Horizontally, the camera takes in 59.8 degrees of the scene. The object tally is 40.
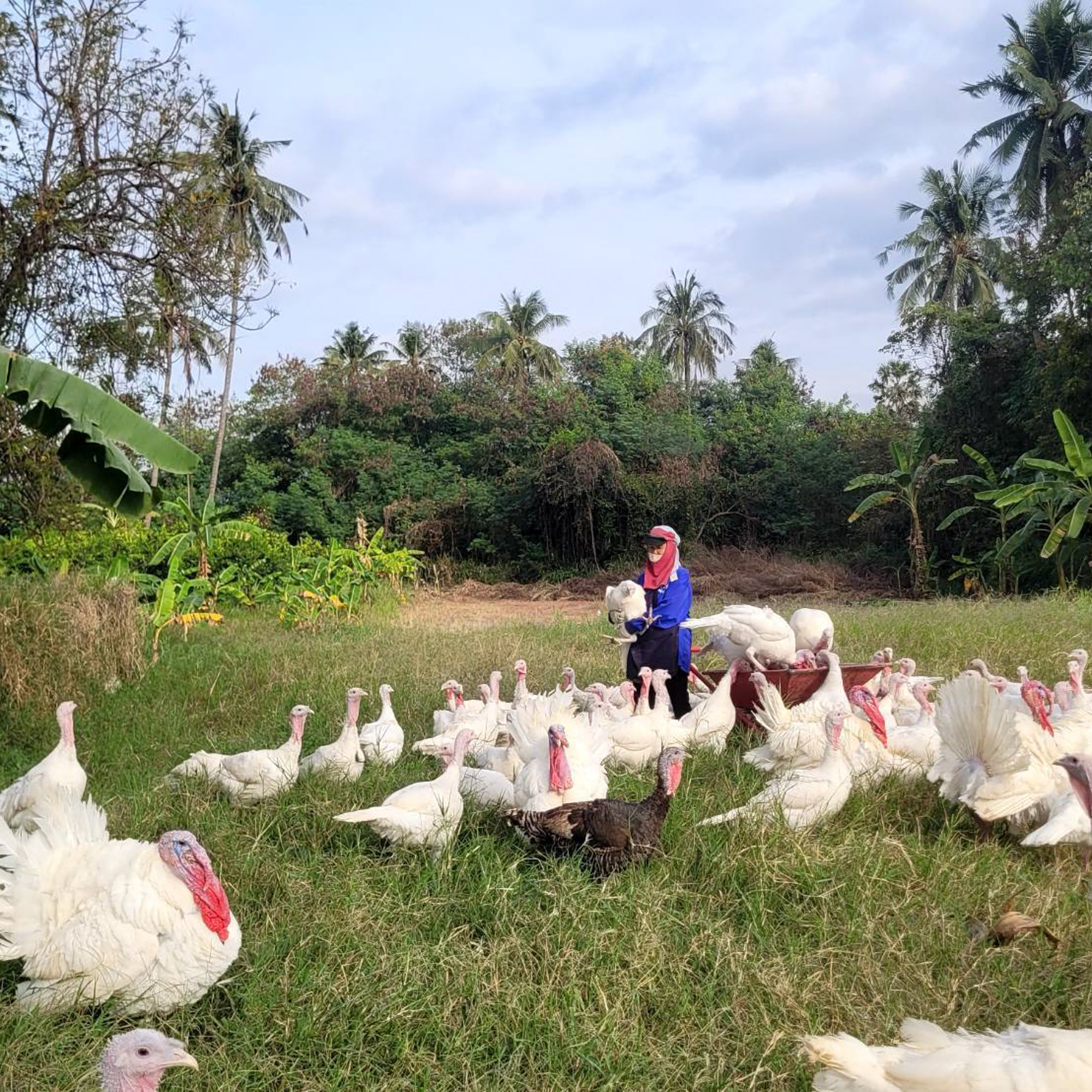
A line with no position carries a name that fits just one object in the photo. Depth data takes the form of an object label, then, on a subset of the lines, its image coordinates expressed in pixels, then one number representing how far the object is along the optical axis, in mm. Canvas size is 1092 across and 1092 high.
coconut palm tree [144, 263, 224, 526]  9500
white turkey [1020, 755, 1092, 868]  4559
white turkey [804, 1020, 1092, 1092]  2410
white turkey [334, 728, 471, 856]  4574
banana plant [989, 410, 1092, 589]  13859
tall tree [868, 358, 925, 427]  23844
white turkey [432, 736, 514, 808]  5340
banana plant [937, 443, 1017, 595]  16828
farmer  7555
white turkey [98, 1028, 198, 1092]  2486
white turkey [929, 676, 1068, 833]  4875
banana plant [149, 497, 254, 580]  11391
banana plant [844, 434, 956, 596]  18141
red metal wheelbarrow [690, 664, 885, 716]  6551
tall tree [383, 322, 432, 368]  33469
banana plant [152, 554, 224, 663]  9891
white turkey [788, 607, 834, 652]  7289
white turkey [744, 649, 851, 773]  5781
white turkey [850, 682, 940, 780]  6012
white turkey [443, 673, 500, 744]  6969
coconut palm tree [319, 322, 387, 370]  33625
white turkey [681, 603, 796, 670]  6871
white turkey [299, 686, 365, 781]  5770
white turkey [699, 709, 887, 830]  4832
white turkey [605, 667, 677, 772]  6461
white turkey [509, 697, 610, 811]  4809
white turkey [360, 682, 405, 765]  6363
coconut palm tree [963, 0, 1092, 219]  26500
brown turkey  4375
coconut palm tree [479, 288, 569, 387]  32844
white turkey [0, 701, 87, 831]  5059
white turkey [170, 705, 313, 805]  5473
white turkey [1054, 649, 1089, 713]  6156
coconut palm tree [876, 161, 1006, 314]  29359
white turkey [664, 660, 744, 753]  6523
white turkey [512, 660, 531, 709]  7098
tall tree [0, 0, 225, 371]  8539
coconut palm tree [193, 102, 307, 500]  10094
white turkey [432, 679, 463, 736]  7133
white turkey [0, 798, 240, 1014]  3293
